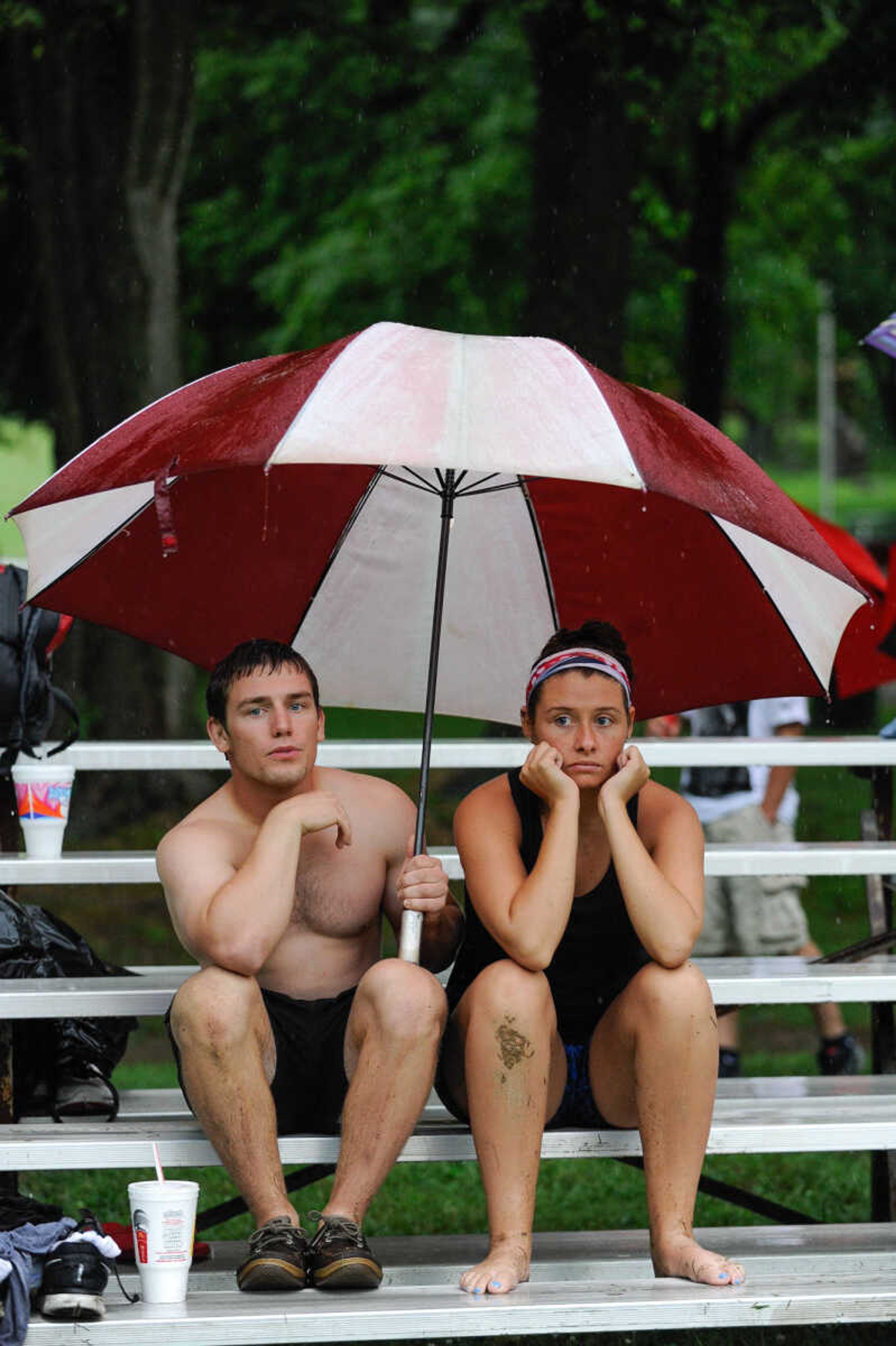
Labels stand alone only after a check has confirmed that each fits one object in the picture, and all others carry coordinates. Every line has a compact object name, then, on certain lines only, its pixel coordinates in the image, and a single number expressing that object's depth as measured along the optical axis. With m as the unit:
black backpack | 10.12
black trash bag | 9.71
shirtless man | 8.13
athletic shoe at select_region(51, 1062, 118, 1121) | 9.47
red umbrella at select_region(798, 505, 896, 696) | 11.28
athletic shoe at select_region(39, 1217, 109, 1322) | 7.68
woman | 8.18
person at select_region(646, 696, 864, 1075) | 16.33
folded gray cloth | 7.58
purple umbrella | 11.43
